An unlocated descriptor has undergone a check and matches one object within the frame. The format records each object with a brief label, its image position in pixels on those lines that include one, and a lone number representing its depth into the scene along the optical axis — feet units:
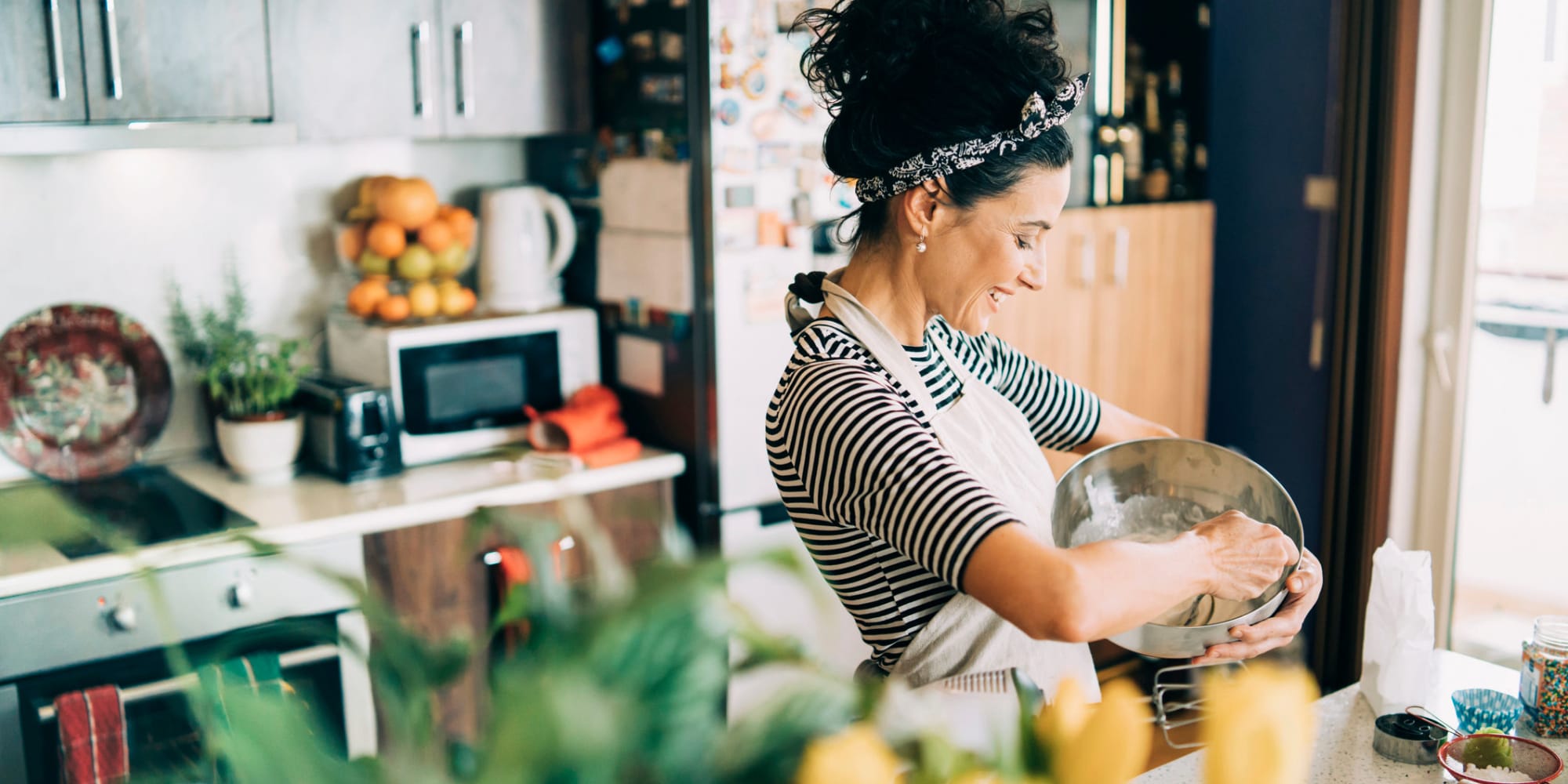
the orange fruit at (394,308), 8.95
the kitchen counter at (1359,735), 4.56
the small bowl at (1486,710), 4.75
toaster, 8.35
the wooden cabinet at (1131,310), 10.18
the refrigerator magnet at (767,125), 8.52
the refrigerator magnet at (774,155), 8.59
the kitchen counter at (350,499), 6.81
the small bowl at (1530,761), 4.12
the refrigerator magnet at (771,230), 8.67
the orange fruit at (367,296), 8.98
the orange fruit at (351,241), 9.20
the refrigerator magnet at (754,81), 8.43
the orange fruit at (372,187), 9.15
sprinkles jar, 4.76
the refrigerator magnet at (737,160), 8.43
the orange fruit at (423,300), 9.07
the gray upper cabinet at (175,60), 7.41
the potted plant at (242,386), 8.36
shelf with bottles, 10.76
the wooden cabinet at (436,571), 7.77
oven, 6.70
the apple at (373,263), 9.11
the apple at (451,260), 9.27
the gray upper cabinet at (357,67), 8.12
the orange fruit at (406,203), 8.97
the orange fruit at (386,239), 8.98
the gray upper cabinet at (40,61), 7.13
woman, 3.76
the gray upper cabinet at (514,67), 8.73
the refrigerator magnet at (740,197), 8.48
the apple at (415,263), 9.07
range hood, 7.10
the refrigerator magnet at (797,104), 8.62
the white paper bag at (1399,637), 5.05
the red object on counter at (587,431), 8.94
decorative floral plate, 8.17
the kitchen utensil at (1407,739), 4.58
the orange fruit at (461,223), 9.36
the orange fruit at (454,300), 9.27
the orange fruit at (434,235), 9.14
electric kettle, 9.41
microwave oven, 8.77
